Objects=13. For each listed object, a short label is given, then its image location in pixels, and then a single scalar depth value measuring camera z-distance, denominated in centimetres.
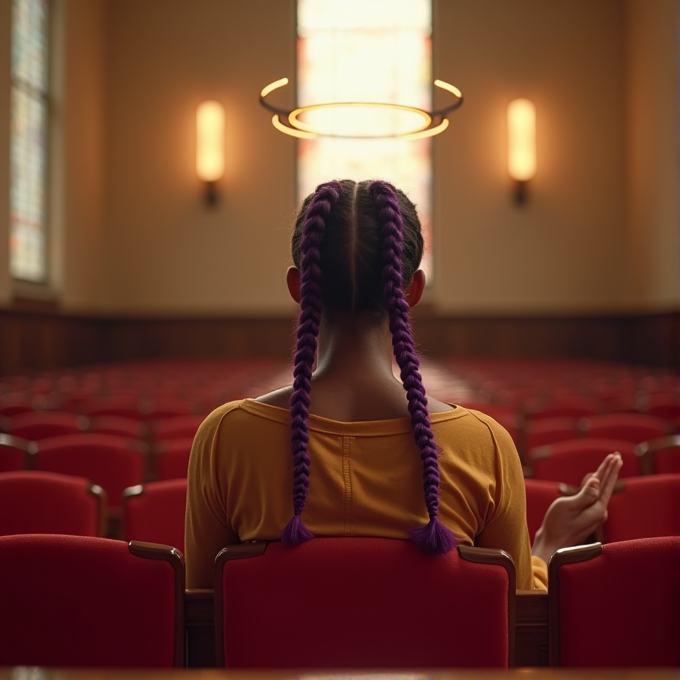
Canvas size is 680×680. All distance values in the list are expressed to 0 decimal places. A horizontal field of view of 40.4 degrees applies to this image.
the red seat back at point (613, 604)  150
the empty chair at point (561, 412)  543
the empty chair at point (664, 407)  554
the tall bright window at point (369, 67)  1591
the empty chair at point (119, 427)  453
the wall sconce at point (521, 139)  1577
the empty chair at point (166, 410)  577
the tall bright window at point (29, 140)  1284
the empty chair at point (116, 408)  581
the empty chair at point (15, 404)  584
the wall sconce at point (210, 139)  1593
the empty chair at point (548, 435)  429
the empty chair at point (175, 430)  440
